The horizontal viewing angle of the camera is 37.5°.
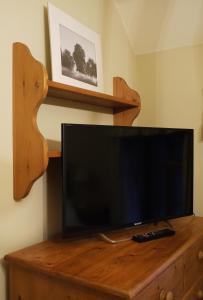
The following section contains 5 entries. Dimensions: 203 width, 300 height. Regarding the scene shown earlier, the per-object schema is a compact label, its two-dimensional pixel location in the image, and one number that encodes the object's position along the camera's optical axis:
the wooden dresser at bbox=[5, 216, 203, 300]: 1.00
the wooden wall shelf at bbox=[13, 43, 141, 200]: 1.20
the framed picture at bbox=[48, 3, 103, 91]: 1.43
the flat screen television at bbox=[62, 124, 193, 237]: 1.31
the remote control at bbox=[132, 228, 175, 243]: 1.40
